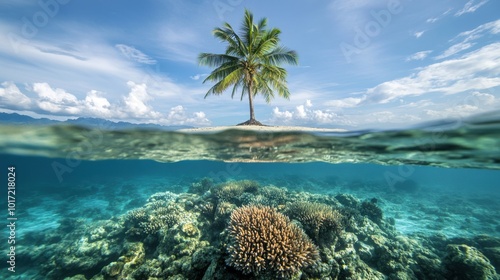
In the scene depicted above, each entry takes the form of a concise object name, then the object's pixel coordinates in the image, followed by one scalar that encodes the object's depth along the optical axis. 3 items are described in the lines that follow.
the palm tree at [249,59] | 16.11
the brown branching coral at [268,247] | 5.21
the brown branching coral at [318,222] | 7.86
